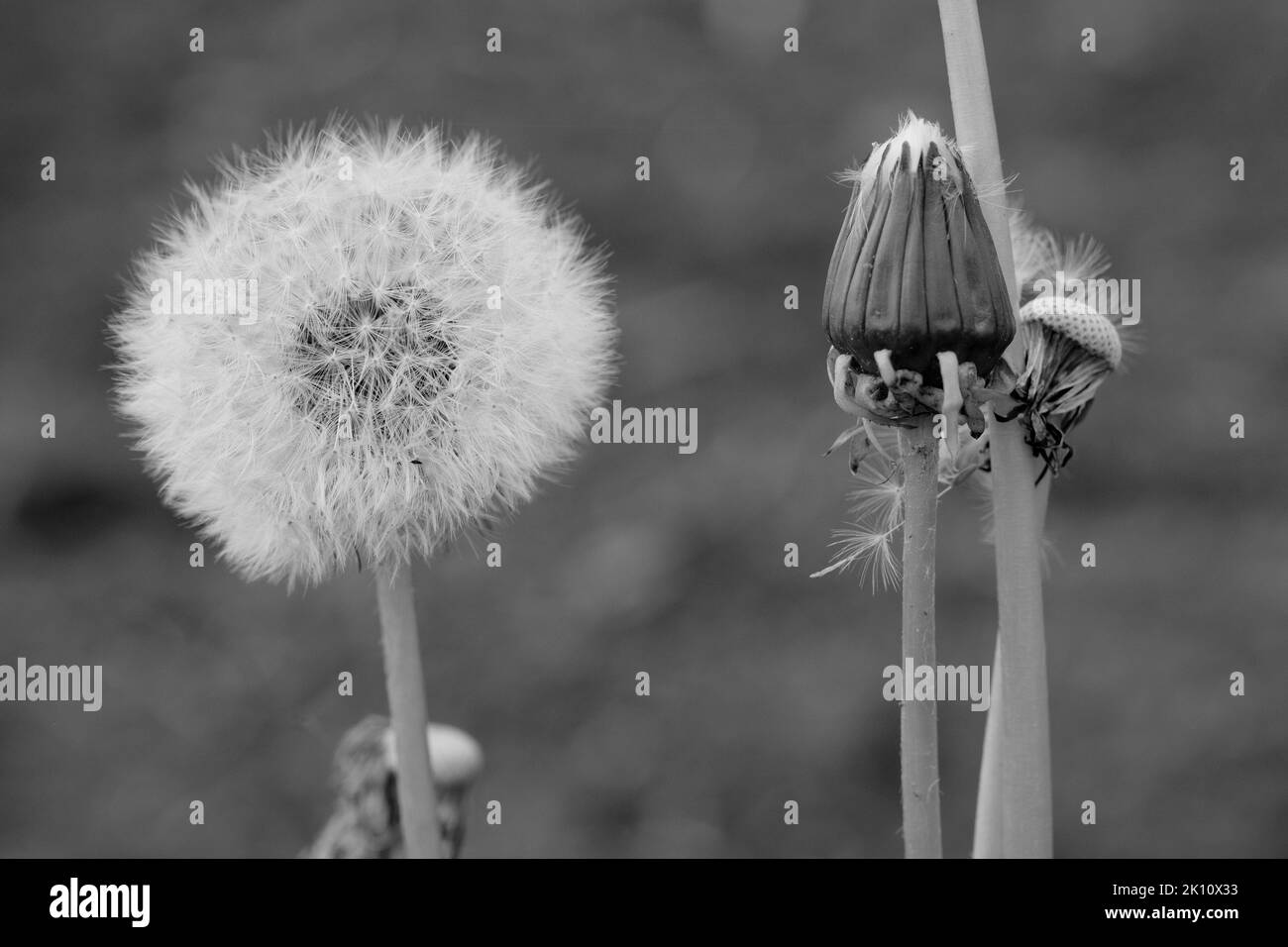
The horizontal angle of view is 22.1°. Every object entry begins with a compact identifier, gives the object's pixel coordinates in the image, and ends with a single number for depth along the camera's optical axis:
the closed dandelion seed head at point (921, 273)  0.26
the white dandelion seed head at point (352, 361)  0.29
